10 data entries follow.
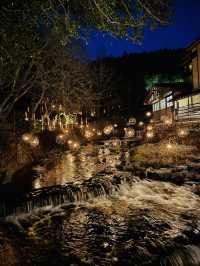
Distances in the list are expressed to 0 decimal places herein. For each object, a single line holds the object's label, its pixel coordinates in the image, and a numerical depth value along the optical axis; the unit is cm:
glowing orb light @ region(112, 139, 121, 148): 2988
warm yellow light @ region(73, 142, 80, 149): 2790
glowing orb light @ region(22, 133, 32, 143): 1865
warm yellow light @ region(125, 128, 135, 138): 3282
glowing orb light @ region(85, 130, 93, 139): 3243
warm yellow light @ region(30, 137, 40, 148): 1931
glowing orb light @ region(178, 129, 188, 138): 2165
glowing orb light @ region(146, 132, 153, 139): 2616
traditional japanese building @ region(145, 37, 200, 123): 2842
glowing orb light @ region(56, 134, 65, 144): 2576
